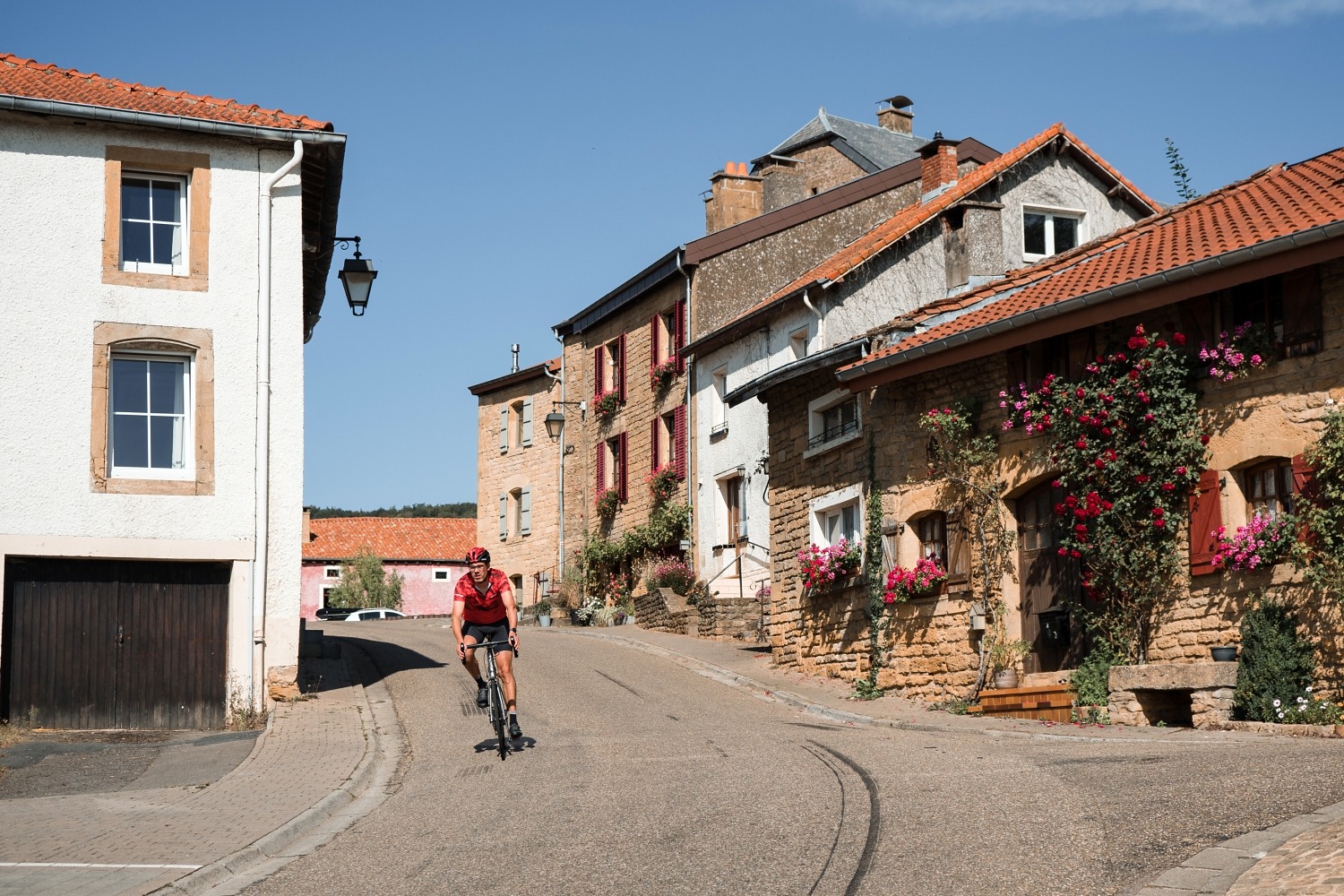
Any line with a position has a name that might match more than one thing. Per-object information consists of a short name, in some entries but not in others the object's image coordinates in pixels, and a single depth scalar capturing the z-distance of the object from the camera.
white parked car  53.06
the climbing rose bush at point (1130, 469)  14.96
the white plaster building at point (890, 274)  20.92
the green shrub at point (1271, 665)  13.55
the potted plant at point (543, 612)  34.78
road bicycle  12.45
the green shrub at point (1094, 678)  15.13
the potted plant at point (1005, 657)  16.77
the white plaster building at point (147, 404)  15.55
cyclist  12.71
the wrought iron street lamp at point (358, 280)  16.95
